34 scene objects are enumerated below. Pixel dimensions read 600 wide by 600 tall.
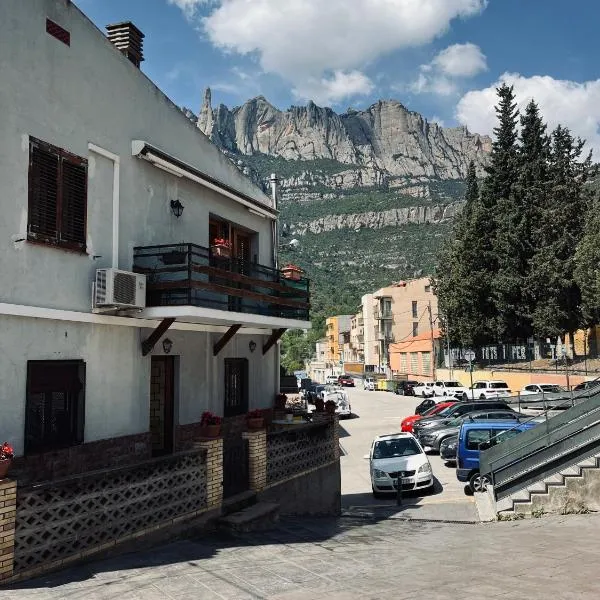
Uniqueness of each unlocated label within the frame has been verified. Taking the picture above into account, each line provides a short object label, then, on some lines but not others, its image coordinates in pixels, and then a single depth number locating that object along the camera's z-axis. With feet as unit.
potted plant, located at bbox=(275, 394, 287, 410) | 55.74
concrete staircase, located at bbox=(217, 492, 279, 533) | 32.83
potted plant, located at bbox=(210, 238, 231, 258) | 42.39
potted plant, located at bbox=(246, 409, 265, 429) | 38.73
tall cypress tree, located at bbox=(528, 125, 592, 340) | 144.56
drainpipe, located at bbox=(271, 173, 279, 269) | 57.31
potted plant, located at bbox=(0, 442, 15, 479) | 21.93
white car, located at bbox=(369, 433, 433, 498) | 57.36
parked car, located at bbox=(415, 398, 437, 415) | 118.93
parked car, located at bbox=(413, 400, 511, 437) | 87.97
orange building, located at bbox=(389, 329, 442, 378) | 220.43
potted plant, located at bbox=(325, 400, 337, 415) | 54.20
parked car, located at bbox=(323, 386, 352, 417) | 132.36
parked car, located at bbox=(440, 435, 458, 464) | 72.69
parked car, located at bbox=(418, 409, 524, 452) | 74.08
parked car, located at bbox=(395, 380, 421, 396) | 194.29
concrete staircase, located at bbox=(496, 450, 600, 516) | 39.70
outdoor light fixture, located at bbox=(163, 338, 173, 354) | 38.32
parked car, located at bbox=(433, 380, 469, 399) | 150.82
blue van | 57.88
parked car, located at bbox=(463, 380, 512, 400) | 140.36
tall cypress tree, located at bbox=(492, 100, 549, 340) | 153.17
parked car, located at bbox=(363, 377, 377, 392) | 226.17
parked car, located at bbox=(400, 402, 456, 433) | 96.05
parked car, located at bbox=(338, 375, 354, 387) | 243.70
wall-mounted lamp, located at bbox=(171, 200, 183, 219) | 40.45
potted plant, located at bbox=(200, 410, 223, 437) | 33.68
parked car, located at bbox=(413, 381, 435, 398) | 176.56
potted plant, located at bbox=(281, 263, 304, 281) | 50.80
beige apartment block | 278.46
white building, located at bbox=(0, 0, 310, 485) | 28.14
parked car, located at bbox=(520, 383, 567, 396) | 123.75
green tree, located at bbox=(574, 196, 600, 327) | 127.85
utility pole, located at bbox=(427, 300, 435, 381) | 219.00
